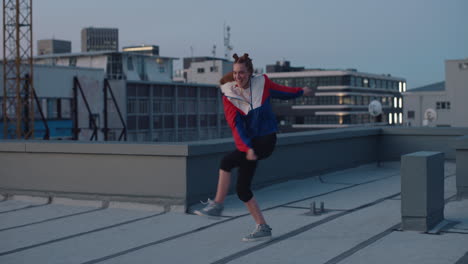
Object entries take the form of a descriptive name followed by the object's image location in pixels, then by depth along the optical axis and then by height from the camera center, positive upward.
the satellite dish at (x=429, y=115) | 38.44 -0.09
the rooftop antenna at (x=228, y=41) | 144.12 +16.47
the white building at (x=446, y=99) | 101.19 +2.44
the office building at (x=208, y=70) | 142.05 +10.17
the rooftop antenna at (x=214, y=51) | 160.25 +15.96
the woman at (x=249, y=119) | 6.04 -0.04
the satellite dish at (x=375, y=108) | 17.70 +0.16
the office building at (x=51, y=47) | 168.77 +18.88
